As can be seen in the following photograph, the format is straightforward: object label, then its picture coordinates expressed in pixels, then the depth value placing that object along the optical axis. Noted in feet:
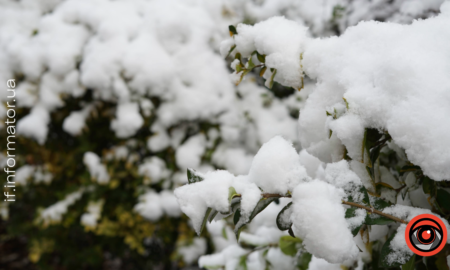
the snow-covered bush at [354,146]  1.32
